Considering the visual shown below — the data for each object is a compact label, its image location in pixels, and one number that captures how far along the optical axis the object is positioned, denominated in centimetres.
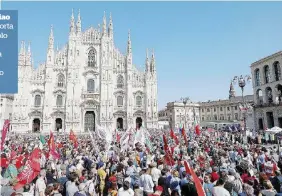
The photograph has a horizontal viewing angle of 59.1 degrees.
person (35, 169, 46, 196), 725
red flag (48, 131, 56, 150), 1365
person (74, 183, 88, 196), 599
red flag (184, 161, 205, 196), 496
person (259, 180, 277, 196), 602
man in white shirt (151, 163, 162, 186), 868
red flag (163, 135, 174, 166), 1089
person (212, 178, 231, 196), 591
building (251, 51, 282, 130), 3746
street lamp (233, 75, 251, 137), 2831
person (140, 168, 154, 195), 779
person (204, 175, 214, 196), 702
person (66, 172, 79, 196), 696
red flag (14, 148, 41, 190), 832
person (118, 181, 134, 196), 614
